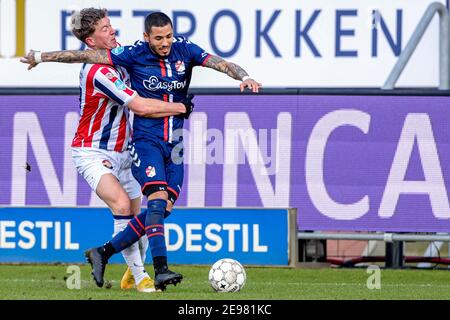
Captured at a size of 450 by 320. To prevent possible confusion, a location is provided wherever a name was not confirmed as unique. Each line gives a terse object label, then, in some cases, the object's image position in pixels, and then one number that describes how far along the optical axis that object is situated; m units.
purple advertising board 14.21
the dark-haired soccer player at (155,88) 10.93
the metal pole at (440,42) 14.90
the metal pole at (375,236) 14.11
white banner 16.30
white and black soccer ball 10.83
